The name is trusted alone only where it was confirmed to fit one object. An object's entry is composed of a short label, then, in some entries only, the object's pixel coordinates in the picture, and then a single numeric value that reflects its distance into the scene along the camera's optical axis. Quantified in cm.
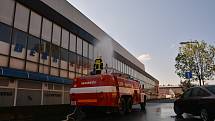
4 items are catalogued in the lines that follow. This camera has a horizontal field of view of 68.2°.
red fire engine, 778
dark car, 587
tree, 2134
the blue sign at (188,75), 1753
